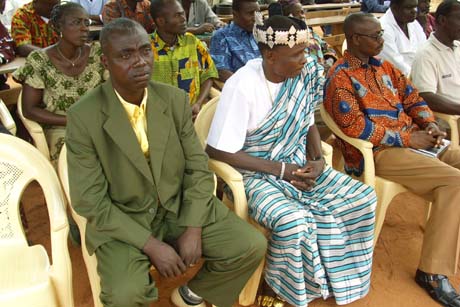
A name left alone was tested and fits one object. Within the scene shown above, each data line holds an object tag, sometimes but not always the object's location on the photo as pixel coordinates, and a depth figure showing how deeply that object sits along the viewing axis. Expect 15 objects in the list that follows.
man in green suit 1.82
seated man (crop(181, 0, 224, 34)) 4.73
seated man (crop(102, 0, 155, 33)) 4.11
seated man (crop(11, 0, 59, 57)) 3.53
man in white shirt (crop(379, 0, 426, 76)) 3.64
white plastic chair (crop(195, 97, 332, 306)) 2.23
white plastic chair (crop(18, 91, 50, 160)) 2.65
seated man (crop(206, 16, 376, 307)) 2.20
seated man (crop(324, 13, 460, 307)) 2.44
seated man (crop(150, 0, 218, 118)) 3.04
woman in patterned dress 2.65
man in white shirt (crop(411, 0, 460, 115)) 3.04
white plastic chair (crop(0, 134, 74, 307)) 1.75
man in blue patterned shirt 3.54
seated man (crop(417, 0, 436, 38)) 4.76
